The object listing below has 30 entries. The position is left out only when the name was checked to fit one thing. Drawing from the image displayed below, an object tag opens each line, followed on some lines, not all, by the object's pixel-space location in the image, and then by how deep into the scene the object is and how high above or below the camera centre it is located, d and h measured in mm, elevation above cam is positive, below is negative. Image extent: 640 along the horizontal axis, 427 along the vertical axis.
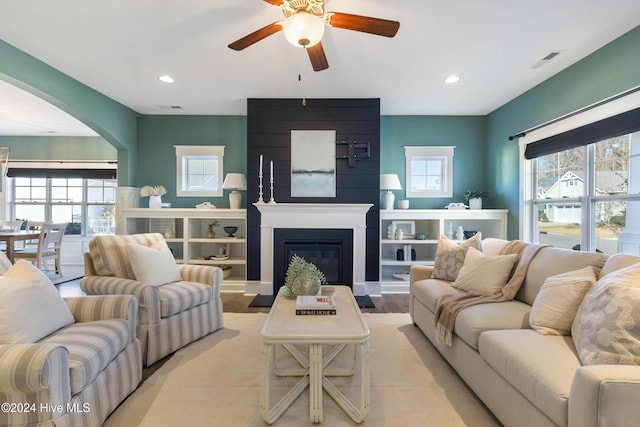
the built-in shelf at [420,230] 4453 -256
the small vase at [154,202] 4637 +132
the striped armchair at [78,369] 1280 -744
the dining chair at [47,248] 4891 -616
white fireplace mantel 4109 -149
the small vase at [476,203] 4641 +153
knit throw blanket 2243 -642
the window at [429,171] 4910 +663
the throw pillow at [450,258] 2959 -436
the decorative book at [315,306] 1997 -606
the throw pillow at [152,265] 2586 -465
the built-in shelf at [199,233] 4500 -339
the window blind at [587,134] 2598 +774
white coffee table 1665 -713
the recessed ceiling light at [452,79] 3537 +1539
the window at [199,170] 4945 +663
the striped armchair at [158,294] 2322 -680
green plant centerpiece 2348 -524
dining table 4508 -408
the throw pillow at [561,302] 1713 -495
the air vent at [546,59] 2971 +1531
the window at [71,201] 6387 +186
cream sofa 1109 -693
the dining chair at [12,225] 5469 -267
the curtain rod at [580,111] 2602 +1018
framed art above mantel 4289 +689
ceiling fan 1867 +1222
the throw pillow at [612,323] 1287 -479
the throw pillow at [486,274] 2467 -489
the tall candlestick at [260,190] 4121 +291
